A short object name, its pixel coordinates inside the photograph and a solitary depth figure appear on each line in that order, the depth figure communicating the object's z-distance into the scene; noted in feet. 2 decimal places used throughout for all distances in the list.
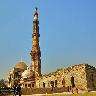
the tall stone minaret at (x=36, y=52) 189.37
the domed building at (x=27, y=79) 167.84
